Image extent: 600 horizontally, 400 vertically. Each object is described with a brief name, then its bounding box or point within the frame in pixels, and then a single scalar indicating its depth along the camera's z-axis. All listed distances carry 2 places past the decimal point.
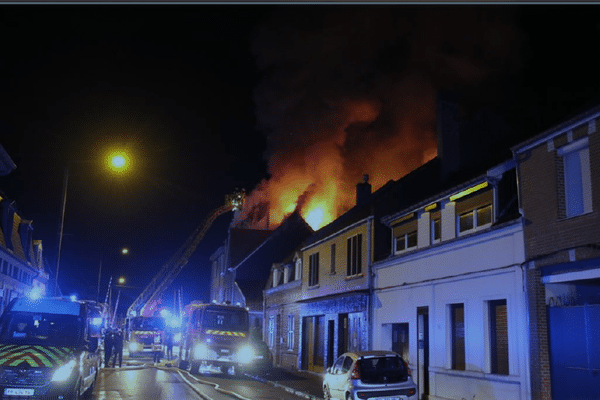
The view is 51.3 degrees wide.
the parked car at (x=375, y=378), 14.16
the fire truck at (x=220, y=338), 25.23
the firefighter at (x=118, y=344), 27.89
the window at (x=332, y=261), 27.12
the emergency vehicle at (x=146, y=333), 35.66
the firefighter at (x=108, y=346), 28.22
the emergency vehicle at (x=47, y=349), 12.62
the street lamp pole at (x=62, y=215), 20.34
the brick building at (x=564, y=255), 12.34
